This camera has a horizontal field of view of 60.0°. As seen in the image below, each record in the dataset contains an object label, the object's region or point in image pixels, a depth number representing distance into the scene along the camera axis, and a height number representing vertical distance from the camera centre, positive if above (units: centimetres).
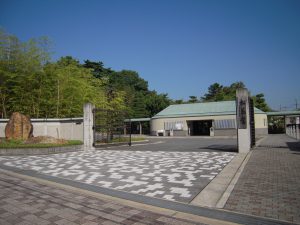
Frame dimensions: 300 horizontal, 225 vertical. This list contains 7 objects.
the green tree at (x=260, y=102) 4752 +393
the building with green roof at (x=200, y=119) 3272 +60
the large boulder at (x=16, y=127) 1619 +1
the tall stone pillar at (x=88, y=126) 1650 +1
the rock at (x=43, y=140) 1585 -84
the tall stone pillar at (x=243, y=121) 1304 +12
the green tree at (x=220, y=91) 5168 +737
